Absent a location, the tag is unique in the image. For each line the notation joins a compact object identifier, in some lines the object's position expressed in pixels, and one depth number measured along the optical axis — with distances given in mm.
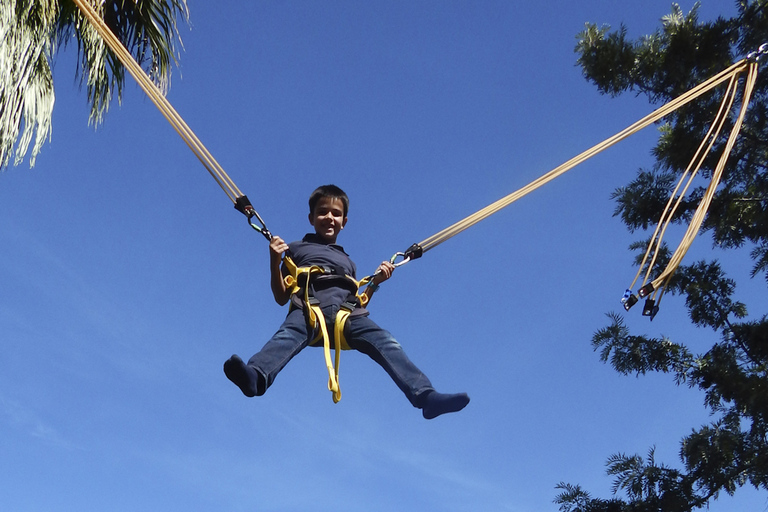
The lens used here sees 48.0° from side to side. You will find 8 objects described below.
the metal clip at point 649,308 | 4730
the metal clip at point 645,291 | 4715
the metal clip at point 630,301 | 4625
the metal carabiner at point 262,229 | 4309
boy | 3846
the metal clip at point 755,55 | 5605
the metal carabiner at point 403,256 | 4594
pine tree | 7262
